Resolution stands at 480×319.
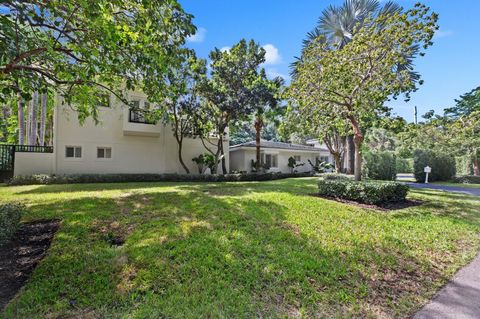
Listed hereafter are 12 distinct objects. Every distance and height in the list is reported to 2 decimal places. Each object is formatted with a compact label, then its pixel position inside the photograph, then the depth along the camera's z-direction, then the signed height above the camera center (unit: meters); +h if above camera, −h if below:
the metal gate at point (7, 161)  13.30 +0.12
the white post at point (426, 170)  17.66 -0.24
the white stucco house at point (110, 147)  14.43 +1.15
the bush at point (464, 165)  23.89 +0.20
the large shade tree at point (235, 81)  15.60 +5.38
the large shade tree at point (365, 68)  7.91 +3.62
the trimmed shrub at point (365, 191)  8.02 -0.85
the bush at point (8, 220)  4.37 -1.13
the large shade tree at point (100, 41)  4.46 +2.71
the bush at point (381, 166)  18.39 +0.02
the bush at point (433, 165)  19.08 +0.15
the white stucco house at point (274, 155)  23.33 +1.08
